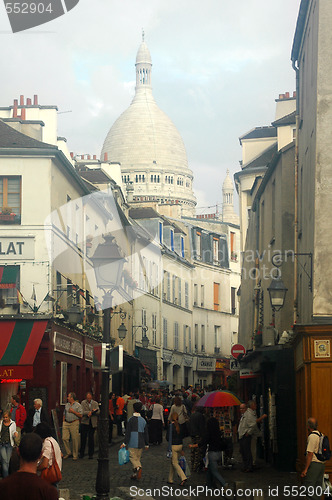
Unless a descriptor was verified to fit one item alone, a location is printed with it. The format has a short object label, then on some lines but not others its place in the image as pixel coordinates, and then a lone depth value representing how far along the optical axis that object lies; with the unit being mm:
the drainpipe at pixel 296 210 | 20939
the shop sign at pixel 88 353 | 36294
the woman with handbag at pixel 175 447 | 16766
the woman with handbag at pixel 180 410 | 20703
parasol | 19372
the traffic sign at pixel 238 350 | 28375
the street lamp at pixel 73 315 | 27625
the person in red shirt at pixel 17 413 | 21438
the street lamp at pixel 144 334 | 44512
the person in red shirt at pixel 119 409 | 30094
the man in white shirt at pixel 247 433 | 18906
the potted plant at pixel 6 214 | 29786
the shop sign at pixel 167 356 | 55312
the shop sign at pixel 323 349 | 16203
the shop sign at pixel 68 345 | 30188
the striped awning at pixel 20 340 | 27219
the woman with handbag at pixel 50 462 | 11070
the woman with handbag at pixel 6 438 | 16891
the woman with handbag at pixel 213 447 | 15203
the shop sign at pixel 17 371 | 27031
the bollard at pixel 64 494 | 13055
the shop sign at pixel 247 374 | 25748
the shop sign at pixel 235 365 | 31984
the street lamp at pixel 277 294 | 18703
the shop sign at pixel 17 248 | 29609
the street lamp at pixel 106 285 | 14414
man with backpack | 12984
